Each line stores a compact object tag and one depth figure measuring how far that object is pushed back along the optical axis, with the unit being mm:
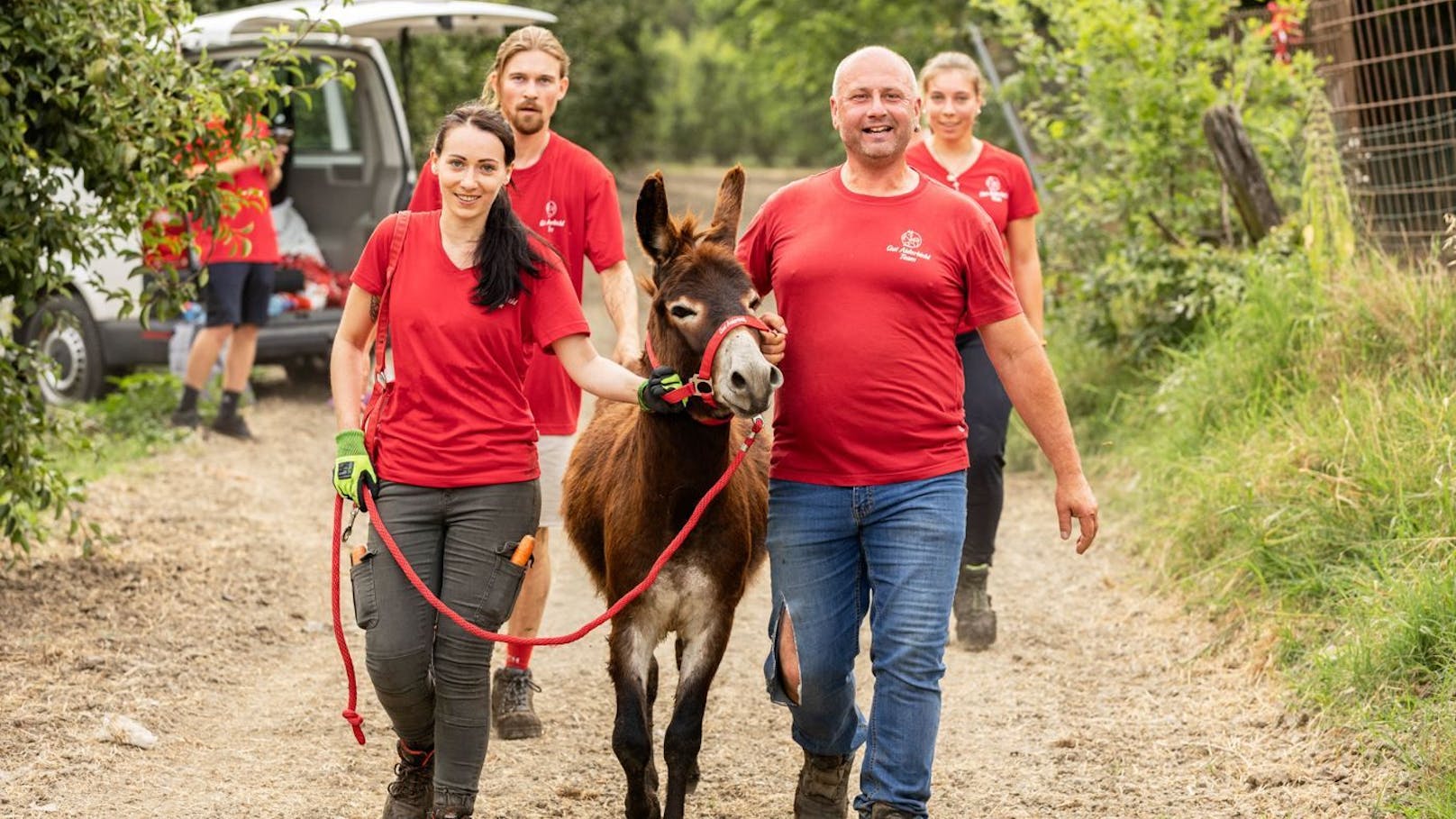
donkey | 8133
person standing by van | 19922
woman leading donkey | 8195
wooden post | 16922
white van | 21297
